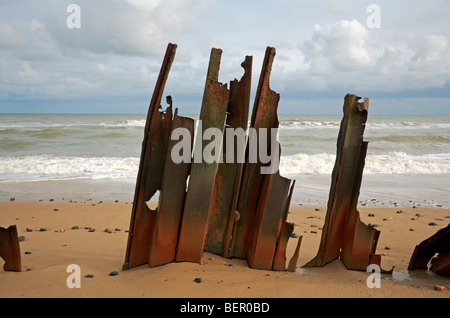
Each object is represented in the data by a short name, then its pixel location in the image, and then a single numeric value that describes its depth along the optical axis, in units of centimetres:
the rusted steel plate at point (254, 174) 400
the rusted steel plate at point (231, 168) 407
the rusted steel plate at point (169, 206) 391
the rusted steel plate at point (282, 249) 406
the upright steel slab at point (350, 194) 413
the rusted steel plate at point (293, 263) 415
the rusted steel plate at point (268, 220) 399
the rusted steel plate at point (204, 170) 395
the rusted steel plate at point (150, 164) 390
